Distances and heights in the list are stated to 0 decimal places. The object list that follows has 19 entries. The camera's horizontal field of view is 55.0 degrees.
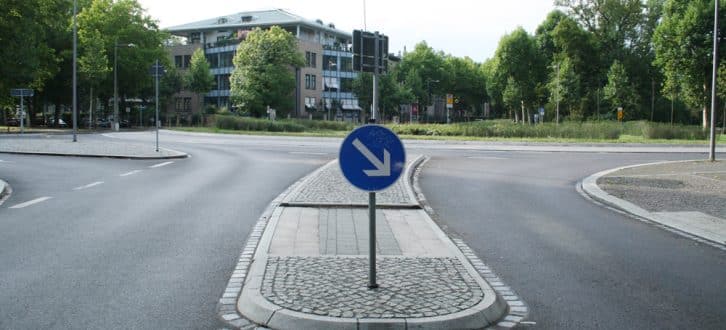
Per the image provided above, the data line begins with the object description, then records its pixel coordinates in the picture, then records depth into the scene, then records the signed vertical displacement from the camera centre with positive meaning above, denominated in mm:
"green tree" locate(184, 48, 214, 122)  78812 +5875
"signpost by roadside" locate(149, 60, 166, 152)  25555 +2121
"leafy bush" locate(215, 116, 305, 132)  56000 +282
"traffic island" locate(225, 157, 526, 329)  5004 -1325
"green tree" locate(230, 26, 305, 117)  71438 +5935
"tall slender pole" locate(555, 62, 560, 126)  70000 +3337
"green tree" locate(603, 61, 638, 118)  68000 +3869
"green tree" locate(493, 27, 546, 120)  82625 +8016
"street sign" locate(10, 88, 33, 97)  36044 +1839
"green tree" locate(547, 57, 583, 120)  70875 +4215
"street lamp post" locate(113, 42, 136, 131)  62634 +992
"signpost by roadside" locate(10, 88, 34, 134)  36053 +1838
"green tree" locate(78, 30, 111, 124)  59594 +5544
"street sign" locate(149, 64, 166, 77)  25558 +2121
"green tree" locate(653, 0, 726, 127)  54594 +6388
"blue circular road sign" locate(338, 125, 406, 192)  5488 -216
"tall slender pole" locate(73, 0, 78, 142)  33406 +1028
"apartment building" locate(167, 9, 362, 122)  96812 +10103
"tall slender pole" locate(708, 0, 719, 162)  22422 +1632
